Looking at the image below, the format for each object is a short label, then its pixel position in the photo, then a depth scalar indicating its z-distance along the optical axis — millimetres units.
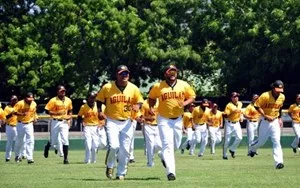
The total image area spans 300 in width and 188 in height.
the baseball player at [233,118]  35156
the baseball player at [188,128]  41041
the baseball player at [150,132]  26734
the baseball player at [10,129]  32938
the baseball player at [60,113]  30156
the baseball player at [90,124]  29938
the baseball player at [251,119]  38344
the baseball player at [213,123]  38812
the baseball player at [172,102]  20141
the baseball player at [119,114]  20234
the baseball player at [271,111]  24172
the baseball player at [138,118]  28531
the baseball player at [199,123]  38750
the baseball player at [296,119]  37375
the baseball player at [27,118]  30344
